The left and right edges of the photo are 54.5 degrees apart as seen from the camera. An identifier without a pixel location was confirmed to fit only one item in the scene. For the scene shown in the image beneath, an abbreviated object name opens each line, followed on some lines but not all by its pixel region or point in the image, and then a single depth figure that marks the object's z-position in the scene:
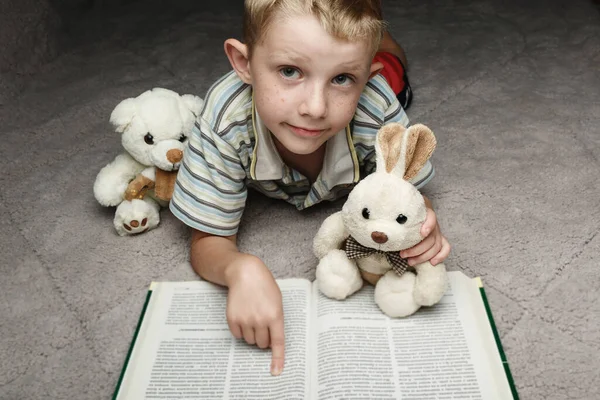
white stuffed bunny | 0.65
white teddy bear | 0.90
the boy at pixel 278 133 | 0.67
